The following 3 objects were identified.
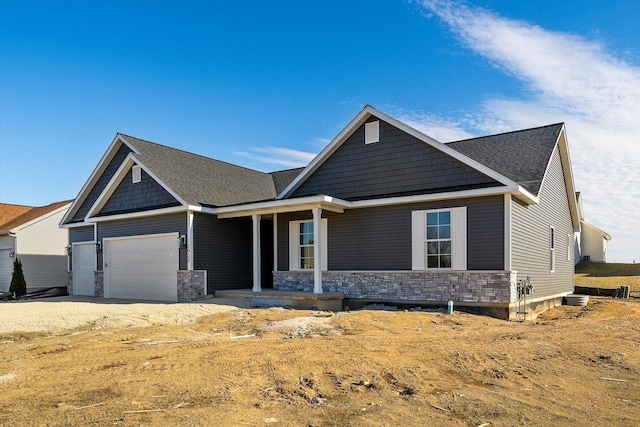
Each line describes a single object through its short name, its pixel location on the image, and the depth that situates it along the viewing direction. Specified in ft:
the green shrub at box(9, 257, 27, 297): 74.95
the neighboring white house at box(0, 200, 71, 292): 83.15
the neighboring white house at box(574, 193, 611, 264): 134.01
